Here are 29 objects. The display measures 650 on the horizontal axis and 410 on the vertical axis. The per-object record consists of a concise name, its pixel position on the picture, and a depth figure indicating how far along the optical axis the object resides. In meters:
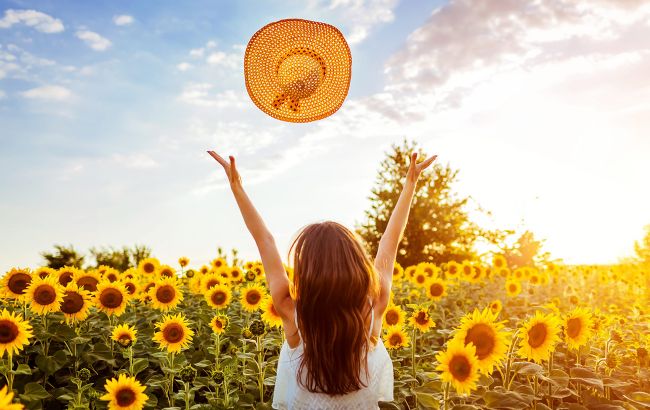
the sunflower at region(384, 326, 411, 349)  5.00
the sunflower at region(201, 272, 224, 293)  6.46
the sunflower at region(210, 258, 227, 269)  8.69
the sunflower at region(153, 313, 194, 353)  4.56
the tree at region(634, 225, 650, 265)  17.66
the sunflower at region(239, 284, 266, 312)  5.64
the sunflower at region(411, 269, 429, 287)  8.29
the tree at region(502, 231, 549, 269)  18.41
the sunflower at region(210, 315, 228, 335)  4.87
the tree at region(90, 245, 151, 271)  13.98
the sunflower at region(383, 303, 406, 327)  5.34
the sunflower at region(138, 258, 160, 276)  7.89
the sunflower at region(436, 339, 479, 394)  3.15
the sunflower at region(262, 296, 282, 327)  5.05
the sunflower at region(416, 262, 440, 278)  8.88
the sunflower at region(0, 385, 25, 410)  1.96
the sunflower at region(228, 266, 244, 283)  7.66
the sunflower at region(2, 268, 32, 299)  5.36
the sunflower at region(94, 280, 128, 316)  5.47
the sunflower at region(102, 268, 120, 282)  6.67
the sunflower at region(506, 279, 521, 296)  8.64
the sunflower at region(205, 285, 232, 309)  5.79
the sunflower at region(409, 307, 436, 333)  5.16
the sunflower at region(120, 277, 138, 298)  6.17
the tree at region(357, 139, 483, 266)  22.59
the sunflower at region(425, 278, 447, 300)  7.20
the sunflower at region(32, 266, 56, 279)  5.72
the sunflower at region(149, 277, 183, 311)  5.87
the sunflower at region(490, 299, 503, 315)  6.29
